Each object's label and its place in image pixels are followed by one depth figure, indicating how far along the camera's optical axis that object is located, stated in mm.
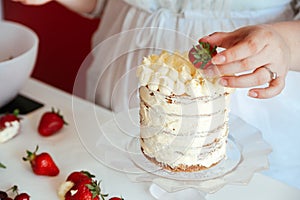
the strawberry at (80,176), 977
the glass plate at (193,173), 942
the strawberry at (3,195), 949
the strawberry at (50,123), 1178
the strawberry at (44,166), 1034
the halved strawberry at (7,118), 1186
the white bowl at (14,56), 1229
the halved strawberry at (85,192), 924
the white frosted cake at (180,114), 890
